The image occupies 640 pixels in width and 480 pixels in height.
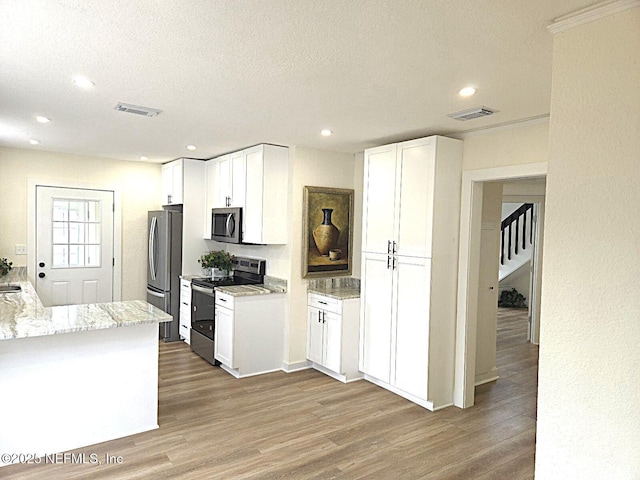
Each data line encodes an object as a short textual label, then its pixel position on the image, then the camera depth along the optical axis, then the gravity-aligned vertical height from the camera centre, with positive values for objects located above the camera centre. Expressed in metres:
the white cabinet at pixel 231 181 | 5.04 +0.53
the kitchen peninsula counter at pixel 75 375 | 2.88 -1.08
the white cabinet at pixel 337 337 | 4.48 -1.13
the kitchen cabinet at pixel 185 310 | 5.66 -1.13
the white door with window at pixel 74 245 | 5.54 -0.31
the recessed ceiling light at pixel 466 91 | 2.68 +0.86
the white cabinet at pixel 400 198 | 3.83 +0.29
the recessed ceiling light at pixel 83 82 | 2.61 +0.84
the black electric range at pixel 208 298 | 5.03 -0.87
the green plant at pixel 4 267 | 5.11 -0.55
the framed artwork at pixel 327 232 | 4.83 -0.05
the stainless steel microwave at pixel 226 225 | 5.07 +0.00
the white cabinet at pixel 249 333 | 4.58 -1.14
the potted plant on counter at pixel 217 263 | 5.65 -0.49
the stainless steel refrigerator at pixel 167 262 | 5.77 -0.52
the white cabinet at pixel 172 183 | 5.82 +0.55
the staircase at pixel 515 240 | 9.36 -0.17
